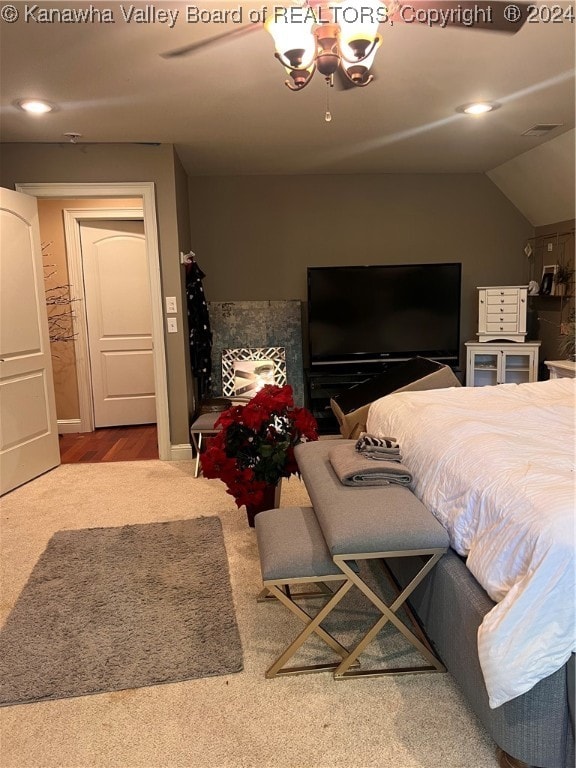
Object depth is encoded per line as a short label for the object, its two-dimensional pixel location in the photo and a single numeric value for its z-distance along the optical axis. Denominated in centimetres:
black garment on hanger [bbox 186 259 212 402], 453
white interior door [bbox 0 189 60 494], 377
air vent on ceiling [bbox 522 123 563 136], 381
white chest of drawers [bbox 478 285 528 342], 503
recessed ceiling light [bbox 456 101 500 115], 333
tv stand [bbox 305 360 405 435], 505
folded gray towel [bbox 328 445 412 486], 210
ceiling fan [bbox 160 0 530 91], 180
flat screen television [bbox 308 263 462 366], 511
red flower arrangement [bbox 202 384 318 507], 277
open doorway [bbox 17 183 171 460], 406
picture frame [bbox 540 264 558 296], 498
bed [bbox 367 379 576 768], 137
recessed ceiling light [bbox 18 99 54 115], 307
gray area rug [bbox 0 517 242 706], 199
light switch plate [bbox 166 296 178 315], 428
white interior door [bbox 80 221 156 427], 548
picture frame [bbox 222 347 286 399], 471
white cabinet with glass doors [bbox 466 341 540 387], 502
